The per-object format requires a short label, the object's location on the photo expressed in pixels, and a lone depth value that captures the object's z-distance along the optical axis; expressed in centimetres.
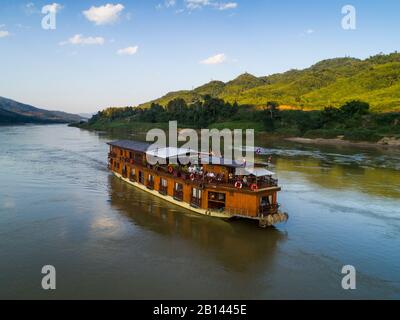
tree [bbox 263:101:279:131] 11338
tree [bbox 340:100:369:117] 10319
